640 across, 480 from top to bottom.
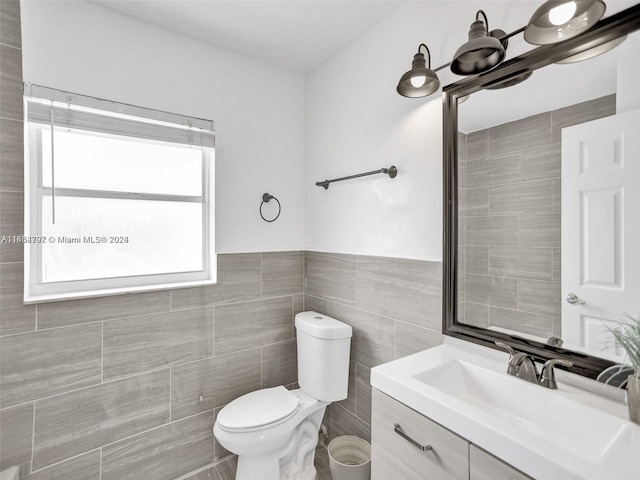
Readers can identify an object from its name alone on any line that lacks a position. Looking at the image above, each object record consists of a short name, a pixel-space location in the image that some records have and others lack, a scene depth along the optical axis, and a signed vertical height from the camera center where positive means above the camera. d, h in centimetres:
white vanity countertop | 69 -49
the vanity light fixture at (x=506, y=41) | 89 +64
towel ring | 210 +27
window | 151 +23
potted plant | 81 -31
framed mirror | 93 +13
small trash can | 159 -118
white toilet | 155 -91
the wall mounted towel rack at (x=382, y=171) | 162 +36
